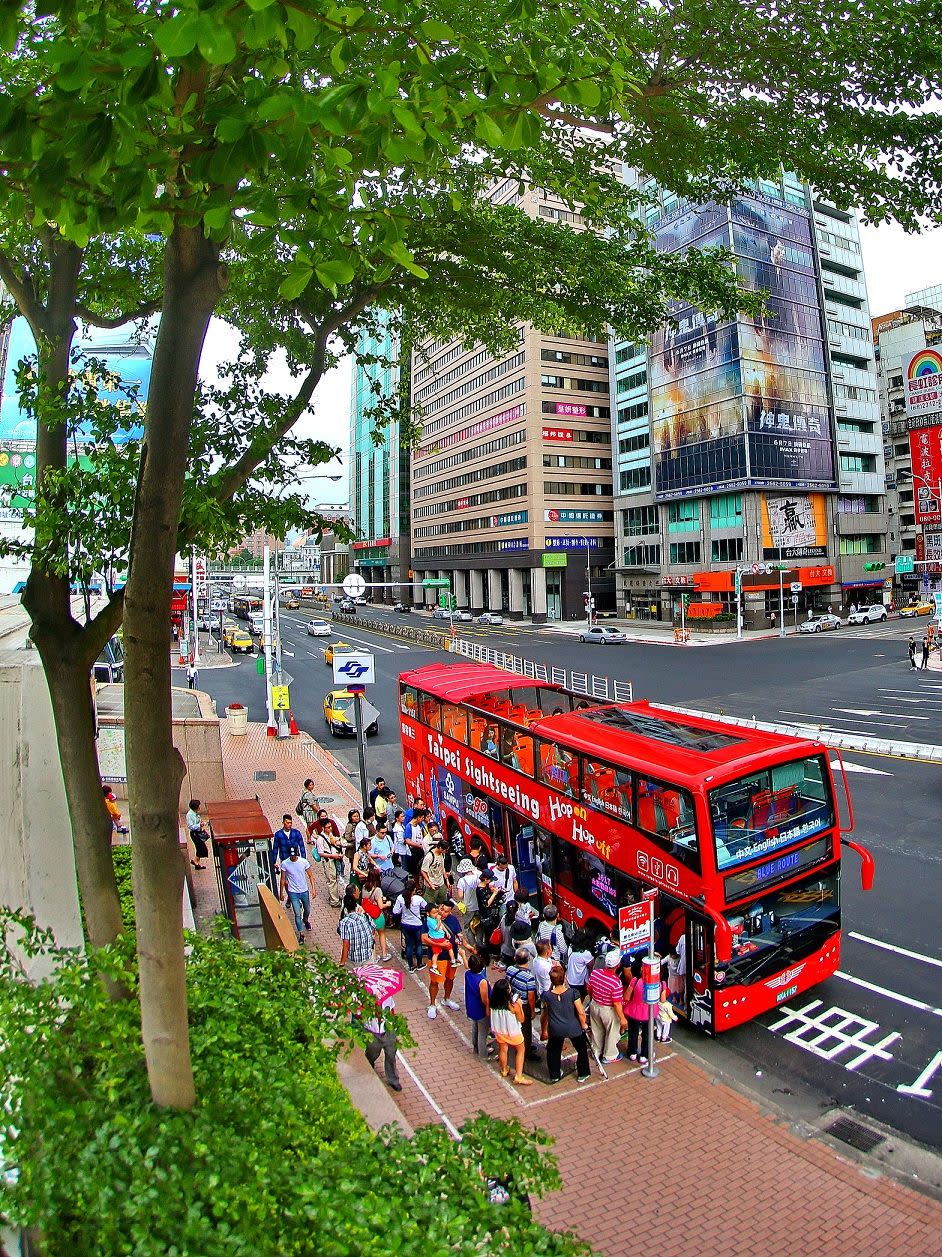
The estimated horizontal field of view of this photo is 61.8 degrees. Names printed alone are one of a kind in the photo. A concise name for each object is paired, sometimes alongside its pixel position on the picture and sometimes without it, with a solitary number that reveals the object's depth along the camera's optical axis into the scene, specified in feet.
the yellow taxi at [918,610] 212.64
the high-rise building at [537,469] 245.04
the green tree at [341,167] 8.71
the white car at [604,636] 179.63
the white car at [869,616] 201.67
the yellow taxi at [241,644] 176.14
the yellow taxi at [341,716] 88.58
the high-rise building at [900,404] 264.93
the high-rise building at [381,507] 389.19
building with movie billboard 198.70
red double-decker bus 28.35
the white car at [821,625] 190.49
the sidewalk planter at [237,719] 87.15
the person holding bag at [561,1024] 26.03
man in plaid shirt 29.55
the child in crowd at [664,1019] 28.40
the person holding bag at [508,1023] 26.21
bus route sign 26.25
